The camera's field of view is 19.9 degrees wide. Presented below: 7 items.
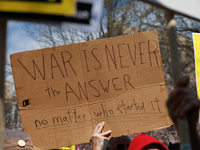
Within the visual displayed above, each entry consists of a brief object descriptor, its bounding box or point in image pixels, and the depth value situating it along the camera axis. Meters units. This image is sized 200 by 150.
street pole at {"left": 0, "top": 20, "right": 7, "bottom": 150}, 2.11
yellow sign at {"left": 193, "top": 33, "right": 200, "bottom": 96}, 3.22
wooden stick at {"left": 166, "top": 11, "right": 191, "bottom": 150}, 2.55
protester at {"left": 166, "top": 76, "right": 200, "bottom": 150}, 2.11
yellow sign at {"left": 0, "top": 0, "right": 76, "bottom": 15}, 2.07
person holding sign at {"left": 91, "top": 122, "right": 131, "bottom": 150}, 2.98
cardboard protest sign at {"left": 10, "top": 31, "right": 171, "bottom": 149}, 3.02
